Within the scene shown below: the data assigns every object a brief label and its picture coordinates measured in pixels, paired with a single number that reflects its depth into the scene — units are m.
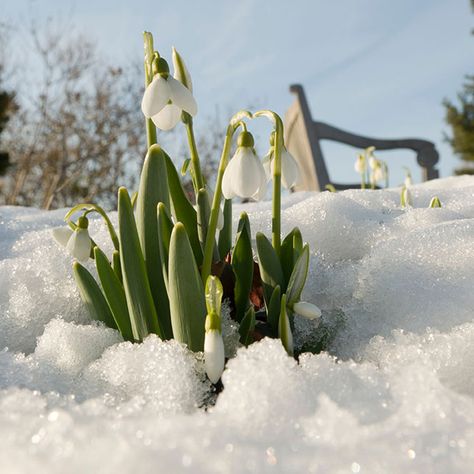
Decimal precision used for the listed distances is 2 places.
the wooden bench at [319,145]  2.52
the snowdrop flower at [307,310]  0.55
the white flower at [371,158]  1.62
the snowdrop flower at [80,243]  0.60
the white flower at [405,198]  1.01
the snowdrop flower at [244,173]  0.53
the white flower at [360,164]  1.72
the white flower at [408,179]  1.76
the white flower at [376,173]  1.79
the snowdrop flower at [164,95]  0.52
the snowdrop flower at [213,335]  0.48
